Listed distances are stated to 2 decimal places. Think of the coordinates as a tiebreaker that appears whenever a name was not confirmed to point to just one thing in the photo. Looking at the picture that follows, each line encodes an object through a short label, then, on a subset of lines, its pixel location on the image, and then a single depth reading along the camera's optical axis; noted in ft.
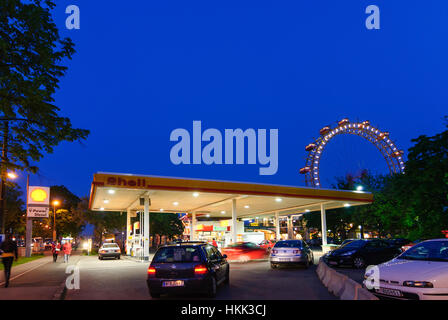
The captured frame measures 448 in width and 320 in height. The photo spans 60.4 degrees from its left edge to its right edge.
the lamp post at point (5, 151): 48.60
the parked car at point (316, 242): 206.49
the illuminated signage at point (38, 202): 114.01
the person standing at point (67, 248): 91.31
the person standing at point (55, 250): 97.66
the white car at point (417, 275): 23.18
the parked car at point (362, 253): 59.00
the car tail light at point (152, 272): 32.73
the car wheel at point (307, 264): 61.59
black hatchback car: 31.86
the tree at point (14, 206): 172.86
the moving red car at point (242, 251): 82.69
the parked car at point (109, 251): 100.05
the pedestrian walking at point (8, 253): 42.36
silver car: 60.49
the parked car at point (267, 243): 122.40
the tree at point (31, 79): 42.96
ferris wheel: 180.14
